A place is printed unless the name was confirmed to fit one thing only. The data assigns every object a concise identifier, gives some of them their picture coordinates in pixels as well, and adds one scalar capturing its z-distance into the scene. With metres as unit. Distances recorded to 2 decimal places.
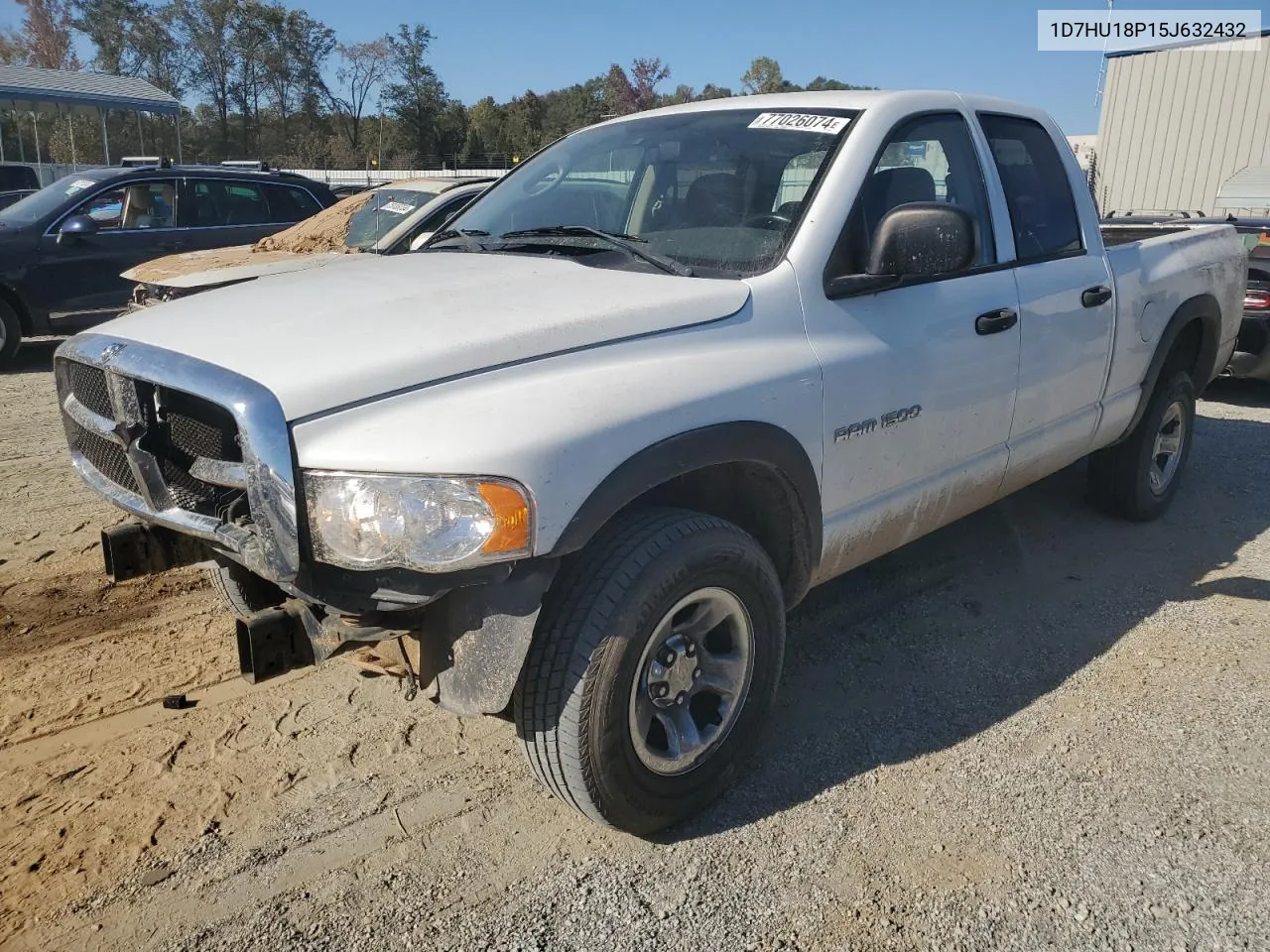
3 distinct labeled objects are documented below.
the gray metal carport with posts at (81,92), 24.80
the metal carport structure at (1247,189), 18.38
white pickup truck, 2.20
